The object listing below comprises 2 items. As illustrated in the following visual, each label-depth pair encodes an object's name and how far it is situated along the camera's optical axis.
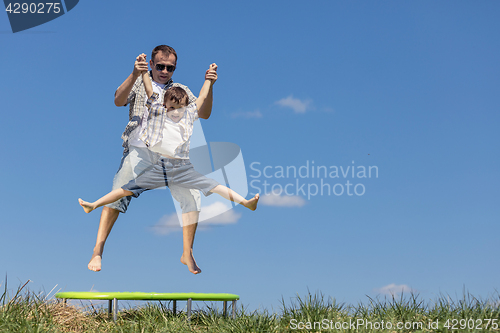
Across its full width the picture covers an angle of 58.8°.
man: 6.46
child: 6.17
